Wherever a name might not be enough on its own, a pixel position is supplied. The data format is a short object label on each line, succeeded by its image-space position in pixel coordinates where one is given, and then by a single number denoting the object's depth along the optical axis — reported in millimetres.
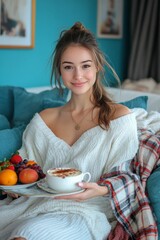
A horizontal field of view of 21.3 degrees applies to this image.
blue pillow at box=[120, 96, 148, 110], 2324
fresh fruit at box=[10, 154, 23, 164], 1833
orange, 1656
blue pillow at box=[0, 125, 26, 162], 2128
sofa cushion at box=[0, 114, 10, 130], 2422
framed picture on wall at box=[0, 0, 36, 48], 3133
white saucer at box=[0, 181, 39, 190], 1646
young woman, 1621
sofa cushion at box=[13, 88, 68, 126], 2559
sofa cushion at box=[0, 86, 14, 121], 2793
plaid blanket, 1746
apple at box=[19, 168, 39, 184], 1674
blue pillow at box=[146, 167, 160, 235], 1791
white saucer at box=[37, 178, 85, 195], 1562
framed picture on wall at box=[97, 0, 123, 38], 4105
